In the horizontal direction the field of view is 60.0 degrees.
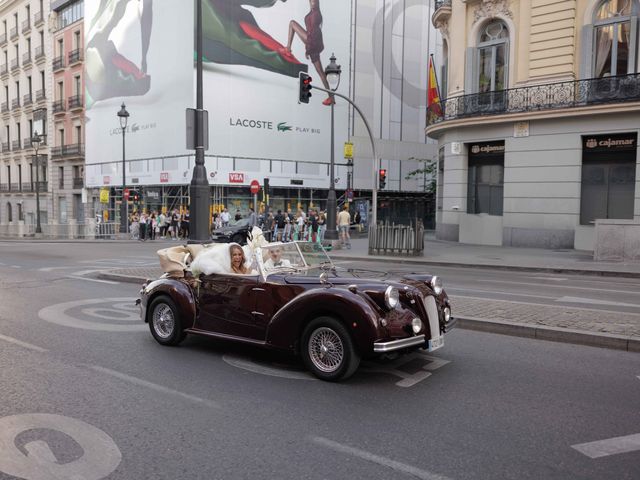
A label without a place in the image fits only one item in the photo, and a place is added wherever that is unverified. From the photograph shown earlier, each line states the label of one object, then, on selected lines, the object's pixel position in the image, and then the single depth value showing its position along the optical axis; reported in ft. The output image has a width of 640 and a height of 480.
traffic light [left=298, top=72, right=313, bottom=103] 61.57
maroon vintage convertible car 16.99
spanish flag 84.37
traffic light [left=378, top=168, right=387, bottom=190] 85.20
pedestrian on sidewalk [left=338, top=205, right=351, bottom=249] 78.73
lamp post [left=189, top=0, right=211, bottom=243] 38.96
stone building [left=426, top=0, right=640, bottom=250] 67.77
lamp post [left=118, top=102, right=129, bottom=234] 104.59
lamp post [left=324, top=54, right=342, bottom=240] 78.64
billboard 126.52
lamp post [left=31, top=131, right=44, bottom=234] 124.06
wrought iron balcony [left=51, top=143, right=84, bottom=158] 162.61
